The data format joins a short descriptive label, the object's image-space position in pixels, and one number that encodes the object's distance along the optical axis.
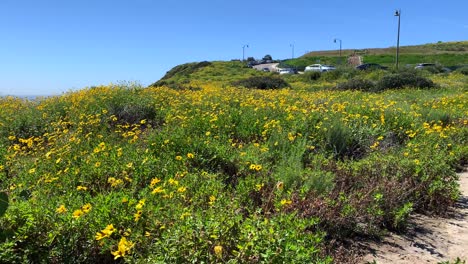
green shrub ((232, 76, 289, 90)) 22.92
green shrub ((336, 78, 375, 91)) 20.23
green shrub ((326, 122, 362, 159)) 6.50
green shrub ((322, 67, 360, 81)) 32.88
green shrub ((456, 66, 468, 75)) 33.22
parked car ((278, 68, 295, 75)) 53.72
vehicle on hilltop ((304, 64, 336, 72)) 48.07
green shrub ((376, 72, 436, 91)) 19.99
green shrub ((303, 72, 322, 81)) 34.61
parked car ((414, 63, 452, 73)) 38.69
